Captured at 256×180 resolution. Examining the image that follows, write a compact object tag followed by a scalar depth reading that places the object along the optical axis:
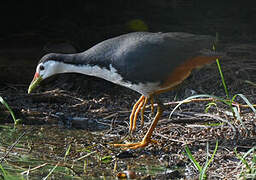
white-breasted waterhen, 9.26
